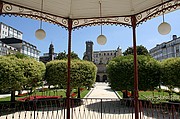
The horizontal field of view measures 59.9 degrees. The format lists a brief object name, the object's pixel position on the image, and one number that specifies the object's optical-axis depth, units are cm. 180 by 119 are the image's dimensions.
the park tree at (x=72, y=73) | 1370
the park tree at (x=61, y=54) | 4103
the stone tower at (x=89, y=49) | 7181
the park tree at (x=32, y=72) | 1188
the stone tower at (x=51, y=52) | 4319
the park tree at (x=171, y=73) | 1095
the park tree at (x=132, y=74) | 1205
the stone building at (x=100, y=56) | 6362
